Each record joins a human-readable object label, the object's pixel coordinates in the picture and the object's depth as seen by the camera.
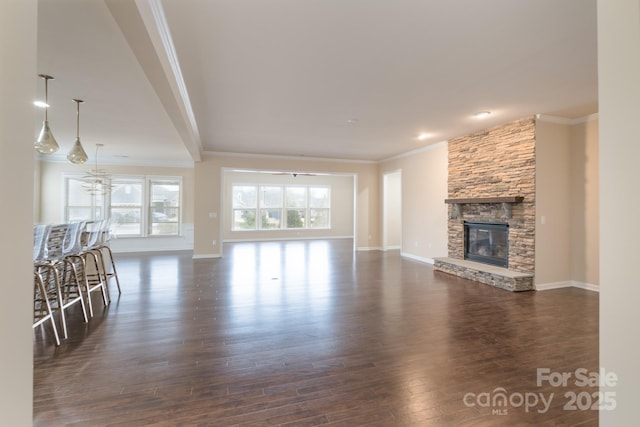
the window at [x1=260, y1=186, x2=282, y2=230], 11.88
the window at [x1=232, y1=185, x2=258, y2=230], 11.57
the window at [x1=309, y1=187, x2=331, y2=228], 12.46
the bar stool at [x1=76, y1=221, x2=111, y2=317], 3.87
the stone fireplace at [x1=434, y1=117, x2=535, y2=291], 4.79
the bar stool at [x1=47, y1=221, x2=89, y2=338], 3.00
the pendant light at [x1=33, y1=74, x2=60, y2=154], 3.43
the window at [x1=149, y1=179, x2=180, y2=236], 9.09
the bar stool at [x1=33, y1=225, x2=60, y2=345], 2.67
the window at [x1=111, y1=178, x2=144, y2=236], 8.74
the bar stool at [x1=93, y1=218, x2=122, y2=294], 4.26
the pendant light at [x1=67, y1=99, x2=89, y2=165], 4.10
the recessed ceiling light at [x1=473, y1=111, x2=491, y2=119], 4.51
